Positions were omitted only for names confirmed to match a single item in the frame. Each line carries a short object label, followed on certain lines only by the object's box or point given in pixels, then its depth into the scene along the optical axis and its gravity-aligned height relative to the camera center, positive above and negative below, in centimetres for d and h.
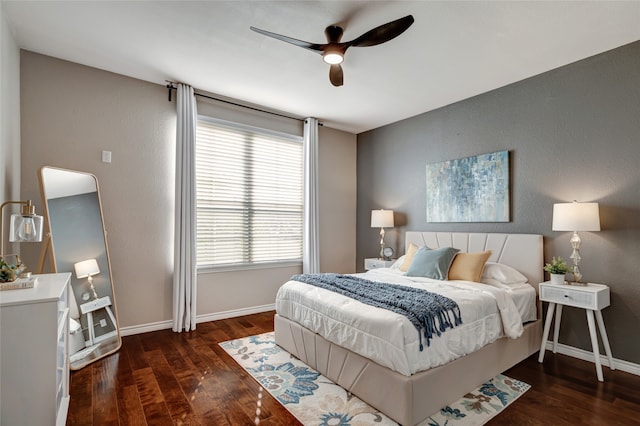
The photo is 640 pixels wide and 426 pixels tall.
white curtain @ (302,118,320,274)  484 +21
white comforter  200 -81
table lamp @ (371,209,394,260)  470 -8
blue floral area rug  204 -131
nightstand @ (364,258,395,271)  459 -72
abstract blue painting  362 +29
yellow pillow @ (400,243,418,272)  382 -53
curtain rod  370 +145
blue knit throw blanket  209 -65
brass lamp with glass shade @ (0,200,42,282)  198 -8
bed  197 -110
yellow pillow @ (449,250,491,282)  320 -54
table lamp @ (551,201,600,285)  272 -6
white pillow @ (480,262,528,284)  319 -61
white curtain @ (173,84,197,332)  366 -5
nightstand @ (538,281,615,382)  261 -75
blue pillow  333 -53
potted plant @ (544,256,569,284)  288 -52
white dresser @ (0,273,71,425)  153 -69
